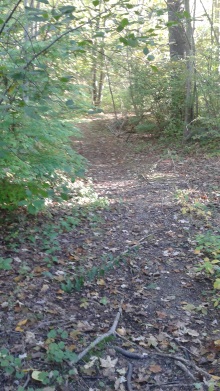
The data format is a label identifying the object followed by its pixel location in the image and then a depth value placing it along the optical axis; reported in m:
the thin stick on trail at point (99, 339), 3.22
